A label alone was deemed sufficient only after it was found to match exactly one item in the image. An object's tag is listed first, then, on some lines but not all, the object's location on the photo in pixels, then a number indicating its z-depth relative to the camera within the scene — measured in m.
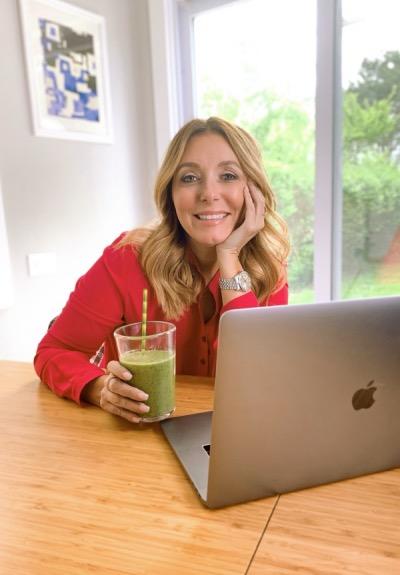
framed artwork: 2.27
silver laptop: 0.59
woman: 1.29
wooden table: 0.54
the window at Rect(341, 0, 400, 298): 2.23
